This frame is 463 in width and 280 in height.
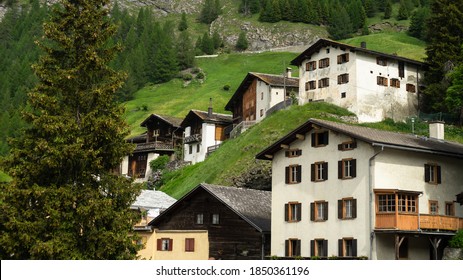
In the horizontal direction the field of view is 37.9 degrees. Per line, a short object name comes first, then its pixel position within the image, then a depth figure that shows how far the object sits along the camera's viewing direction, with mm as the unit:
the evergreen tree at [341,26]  179375
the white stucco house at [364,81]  72500
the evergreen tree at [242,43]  196625
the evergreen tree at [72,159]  28016
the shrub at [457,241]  39000
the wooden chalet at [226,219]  46969
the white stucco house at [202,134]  85688
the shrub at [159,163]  88000
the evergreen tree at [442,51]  72062
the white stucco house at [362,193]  39469
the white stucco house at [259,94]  85250
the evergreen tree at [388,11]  191375
